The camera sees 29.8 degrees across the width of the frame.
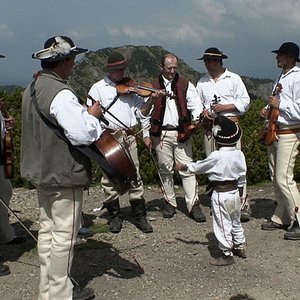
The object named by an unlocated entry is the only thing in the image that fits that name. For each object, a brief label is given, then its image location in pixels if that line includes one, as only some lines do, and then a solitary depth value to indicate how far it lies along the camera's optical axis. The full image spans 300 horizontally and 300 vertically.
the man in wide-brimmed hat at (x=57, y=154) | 4.23
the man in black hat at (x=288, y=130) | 6.35
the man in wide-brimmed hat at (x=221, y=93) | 7.02
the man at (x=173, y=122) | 7.18
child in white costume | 5.64
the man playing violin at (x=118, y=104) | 6.67
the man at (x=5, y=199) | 5.70
